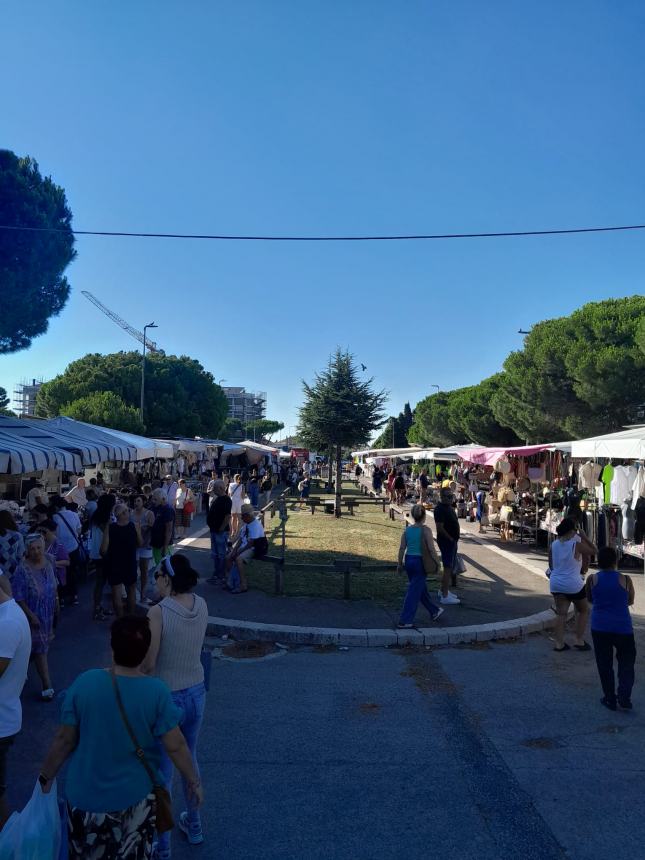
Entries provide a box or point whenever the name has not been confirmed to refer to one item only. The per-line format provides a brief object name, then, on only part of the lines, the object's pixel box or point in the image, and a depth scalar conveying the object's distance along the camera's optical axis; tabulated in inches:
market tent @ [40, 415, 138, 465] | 546.6
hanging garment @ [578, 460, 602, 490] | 570.6
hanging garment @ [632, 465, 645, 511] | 446.3
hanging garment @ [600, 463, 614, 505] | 499.5
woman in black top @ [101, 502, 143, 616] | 311.4
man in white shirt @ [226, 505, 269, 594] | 391.9
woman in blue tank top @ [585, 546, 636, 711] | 218.1
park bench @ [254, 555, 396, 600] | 372.5
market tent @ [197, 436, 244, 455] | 1212.7
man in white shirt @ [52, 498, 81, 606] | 344.5
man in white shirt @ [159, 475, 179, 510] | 622.8
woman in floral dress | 216.7
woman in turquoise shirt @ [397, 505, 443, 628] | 312.8
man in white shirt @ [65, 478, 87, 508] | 504.4
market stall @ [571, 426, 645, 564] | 448.8
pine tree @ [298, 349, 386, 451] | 994.1
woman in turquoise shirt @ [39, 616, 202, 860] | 97.8
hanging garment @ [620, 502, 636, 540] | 462.6
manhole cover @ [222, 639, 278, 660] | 282.0
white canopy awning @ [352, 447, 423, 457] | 1480.1
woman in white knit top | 133.1
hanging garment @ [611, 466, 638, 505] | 472.4
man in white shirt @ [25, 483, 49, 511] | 479.9
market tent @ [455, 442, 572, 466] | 621.9
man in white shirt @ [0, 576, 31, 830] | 130.7
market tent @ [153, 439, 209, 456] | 1017.5
